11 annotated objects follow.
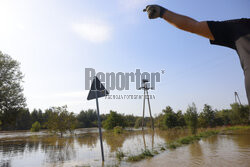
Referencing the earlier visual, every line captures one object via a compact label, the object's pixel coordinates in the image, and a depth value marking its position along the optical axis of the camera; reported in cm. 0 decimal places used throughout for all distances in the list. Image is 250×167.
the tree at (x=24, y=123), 7316
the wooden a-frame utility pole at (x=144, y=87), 3022
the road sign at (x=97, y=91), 697
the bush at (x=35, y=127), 4189
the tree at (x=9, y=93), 1706
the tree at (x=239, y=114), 2733
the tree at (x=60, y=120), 2425
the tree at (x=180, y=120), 3062
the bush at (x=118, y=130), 2772
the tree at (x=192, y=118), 1872
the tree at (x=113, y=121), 3376
